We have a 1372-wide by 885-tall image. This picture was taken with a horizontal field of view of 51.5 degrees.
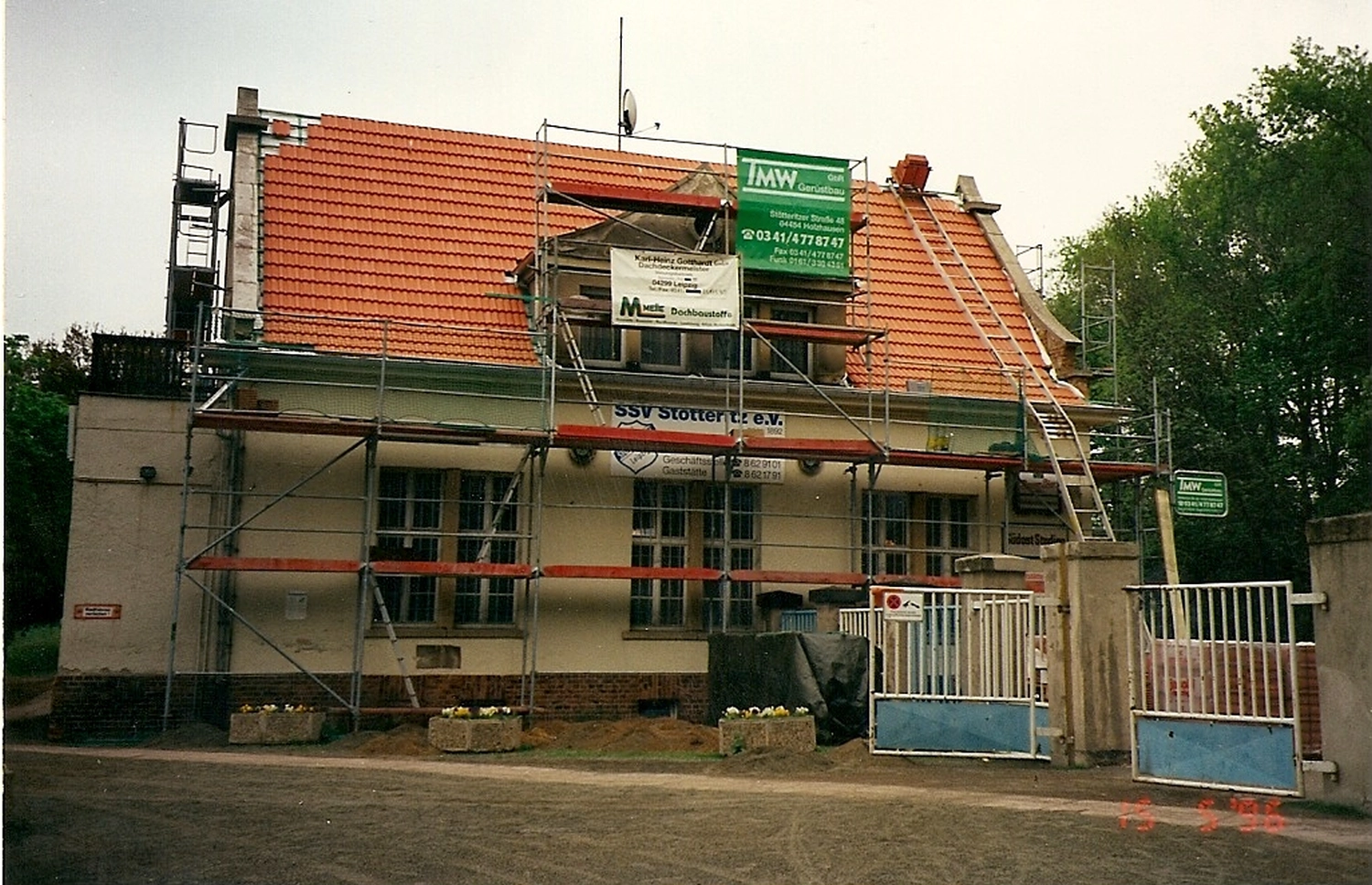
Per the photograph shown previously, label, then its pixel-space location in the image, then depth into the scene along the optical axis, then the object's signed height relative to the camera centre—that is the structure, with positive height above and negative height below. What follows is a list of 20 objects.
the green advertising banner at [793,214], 23.42 +7.08
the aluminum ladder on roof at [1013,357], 23.89 +5.23
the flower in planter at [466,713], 18.11 -0.92
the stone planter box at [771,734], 16.97 -1.08
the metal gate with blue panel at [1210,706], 12.34 -0.54
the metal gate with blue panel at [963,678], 15.86 -0.38
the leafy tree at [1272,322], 27.55 +7.64
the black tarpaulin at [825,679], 17.94 -0.44
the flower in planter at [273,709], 18.90 -0.94
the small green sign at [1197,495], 22.02 +2.36
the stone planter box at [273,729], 18.67 -1.18
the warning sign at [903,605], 16.42 +0.46
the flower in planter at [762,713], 17.20 -0.84
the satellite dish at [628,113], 28.38 +10.48
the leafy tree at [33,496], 24.67 +2.69
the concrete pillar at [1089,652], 15.37 -0.06
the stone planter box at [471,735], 17.95 -1.19
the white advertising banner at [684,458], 22.92 +2.97
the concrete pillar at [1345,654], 11.66 -0.04
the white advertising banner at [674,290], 22.30 +5.53
